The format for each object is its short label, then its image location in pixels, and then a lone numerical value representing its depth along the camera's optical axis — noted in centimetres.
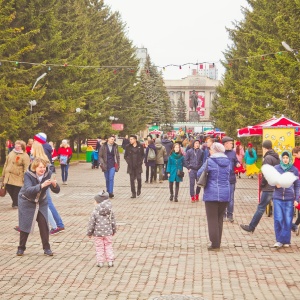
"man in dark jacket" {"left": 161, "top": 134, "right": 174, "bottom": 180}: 2994
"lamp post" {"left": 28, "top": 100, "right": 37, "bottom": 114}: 3378
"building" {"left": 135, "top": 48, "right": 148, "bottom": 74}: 16125
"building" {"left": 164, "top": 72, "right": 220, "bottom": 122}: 17750
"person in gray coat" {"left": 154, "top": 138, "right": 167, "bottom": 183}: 2620
